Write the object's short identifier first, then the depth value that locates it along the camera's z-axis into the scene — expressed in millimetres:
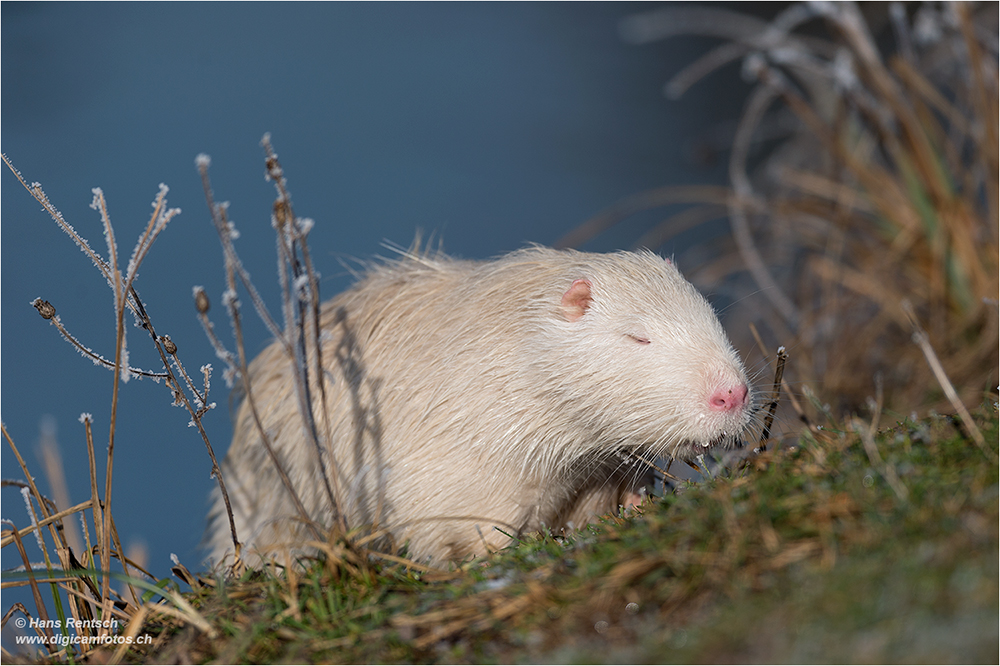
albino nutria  5570
